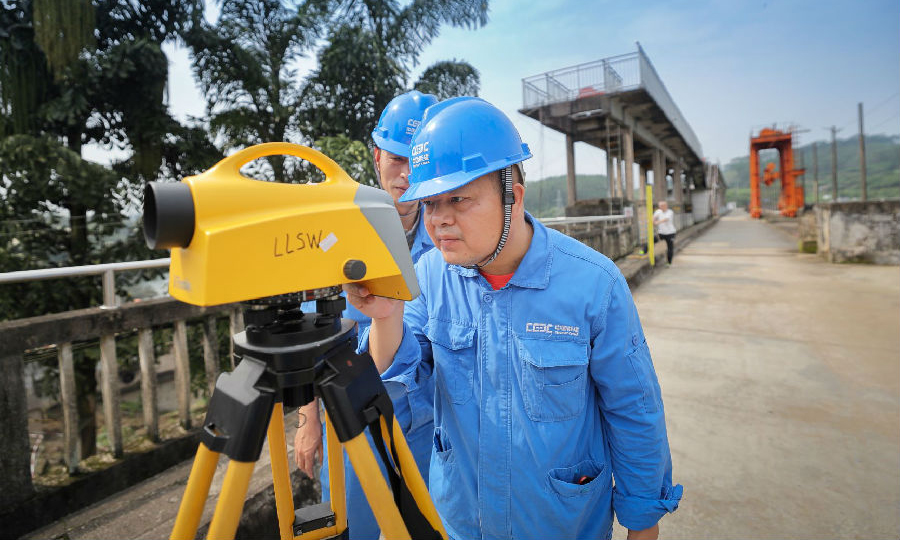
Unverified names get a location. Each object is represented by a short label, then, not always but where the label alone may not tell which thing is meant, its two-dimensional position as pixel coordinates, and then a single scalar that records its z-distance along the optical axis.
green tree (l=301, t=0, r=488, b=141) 7.68
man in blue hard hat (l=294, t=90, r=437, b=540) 1.34
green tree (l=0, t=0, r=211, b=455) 5.77
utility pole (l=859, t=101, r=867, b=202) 20.75
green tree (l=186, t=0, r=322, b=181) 7.40
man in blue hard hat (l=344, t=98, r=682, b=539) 1.09
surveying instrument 0.60
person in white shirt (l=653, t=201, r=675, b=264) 9.81
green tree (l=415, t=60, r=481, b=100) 8.93
